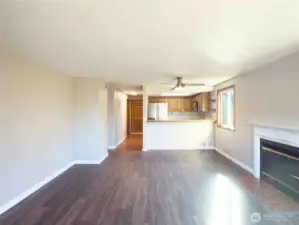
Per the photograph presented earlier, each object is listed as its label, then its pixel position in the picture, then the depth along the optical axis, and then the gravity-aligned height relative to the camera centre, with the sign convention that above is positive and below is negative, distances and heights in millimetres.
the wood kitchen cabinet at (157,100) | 7341 +532
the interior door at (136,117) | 9169 -292
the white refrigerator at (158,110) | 6924 +72
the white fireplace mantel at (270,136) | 2508 -415
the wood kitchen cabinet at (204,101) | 5970 +387
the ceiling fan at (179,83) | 4024 +705
